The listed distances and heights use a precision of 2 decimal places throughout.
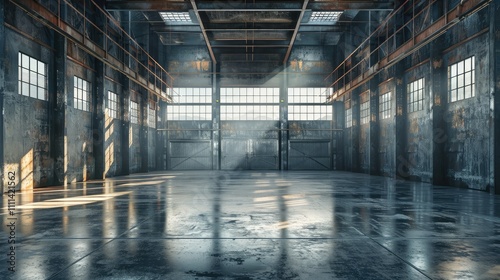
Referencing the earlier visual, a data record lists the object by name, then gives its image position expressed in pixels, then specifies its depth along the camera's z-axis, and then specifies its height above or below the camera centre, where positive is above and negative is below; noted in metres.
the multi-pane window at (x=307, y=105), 26.94 +3.23
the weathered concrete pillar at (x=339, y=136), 26.56 +0.93
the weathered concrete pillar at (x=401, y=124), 17.19 +1.15
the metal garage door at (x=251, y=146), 26.69 +0.24
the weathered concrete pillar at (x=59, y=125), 13.70 +0.95
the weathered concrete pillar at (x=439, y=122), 13.77 +0.98
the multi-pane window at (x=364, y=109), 21.78 +2.41
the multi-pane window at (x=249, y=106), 26.94 +3.33
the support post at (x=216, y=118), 26.48 +2.28
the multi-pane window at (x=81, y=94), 15.77 +2.51
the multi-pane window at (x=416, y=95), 15.92 +2.37
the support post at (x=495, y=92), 10.20 +1.55
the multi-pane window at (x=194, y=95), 26.89 +3.99
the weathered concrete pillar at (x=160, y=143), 26.47 +0.50
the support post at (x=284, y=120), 26.53 +2.07
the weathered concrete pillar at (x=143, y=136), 23.63 +0.90
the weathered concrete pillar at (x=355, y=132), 23.61 +1.08
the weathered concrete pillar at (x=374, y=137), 20.25 +0.64
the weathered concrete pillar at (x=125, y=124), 20.53 +1.43
